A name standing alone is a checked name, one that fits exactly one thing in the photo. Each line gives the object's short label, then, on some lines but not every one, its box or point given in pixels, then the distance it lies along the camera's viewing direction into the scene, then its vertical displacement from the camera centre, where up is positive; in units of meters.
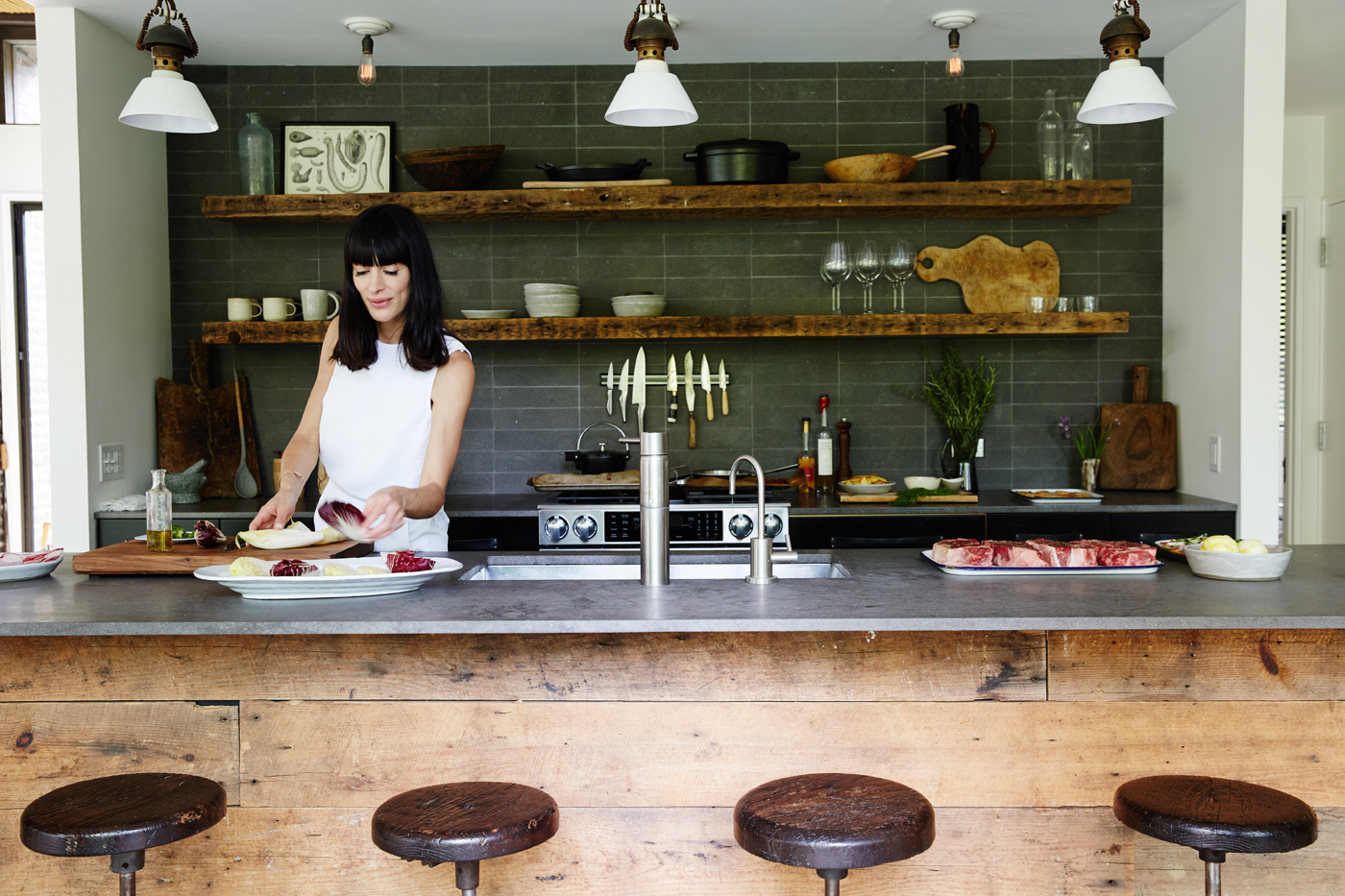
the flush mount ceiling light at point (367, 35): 3.78 +1.37
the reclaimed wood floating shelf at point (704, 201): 3.95 +0.77
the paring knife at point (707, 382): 4.28 +0.08
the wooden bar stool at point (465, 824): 1.51 -0.62
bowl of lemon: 1.99 -0.31
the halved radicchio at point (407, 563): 1.96 -0.30
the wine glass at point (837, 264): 4.09 +0.54
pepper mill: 4.26 -0.20
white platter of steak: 2.09 -0.32
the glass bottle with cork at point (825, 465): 4.17 -0.25
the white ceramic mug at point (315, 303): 4.02 +0.39
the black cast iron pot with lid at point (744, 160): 3.96 +0.92
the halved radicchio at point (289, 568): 1.90 -0.30
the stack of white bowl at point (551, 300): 4.04 +0.40
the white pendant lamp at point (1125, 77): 2.32 +0.73
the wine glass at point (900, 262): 4.08 +0.55
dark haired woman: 2.40 +0.04
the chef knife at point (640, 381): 4.25 +0.09
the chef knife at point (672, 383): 4.27 +0.08
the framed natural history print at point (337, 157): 4.19 +1.00
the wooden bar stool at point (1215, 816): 1.56 -0.64
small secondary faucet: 2.07 -0.32
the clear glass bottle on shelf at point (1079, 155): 4.04 +0.95
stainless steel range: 3.66 -0.43
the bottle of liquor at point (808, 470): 4.15 -0.27
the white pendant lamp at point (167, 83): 2.35 +0.75
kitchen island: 1.94 -0.60
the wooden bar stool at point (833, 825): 1.48 -0.62
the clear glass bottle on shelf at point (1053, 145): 4.04 +0.99
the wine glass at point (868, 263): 4.07 +0.54
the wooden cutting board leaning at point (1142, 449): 4.14 -0.20
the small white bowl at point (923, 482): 4.00 -0.31
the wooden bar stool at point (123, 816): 1.53 -0.62
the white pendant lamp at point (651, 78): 2.31 +0.73
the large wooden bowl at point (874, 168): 3.98 +0.89
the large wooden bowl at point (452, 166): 3.97 +0.92
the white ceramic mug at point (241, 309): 4.05 +0.38
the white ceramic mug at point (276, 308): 4.04 +0.38
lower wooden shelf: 3.97 +0.29
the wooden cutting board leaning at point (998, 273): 4.26 +0.52
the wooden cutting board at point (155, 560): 2.12 -0.31
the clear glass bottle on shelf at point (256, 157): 4.13 +0.99
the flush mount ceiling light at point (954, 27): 3.75 +1.37
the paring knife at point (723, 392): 4.32 +0.04
